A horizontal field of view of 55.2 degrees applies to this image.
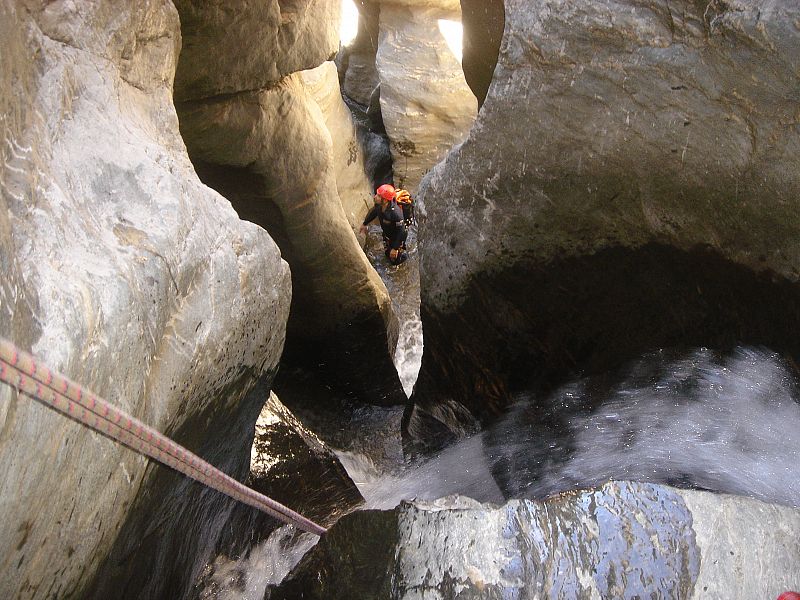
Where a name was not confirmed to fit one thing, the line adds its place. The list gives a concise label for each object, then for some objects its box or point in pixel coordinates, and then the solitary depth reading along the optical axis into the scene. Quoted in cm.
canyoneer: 809
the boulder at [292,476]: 371
